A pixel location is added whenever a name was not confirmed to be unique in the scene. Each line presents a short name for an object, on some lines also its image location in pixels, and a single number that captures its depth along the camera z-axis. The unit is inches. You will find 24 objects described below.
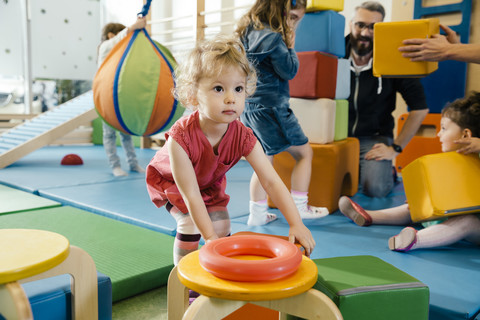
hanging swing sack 84.0
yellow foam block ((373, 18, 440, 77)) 64.8
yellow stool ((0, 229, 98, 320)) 26.0
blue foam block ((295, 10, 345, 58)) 75.1
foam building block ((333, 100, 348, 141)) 81.5
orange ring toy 25.3
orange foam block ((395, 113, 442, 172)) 110.3
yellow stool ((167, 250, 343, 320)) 24.5
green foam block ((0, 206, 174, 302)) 44.8
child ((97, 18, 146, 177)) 107.0
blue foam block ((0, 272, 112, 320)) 31.9
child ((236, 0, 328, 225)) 63.3
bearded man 90.0
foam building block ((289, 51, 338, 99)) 74.0
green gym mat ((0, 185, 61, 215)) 70.5
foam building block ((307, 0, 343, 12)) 74.3
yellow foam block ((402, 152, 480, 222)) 53.9
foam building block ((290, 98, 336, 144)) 75.1
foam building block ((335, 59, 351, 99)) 82.2
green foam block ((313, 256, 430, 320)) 30.0
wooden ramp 127.7
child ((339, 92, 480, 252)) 53.1
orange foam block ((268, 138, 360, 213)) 74.2
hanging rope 74.3
